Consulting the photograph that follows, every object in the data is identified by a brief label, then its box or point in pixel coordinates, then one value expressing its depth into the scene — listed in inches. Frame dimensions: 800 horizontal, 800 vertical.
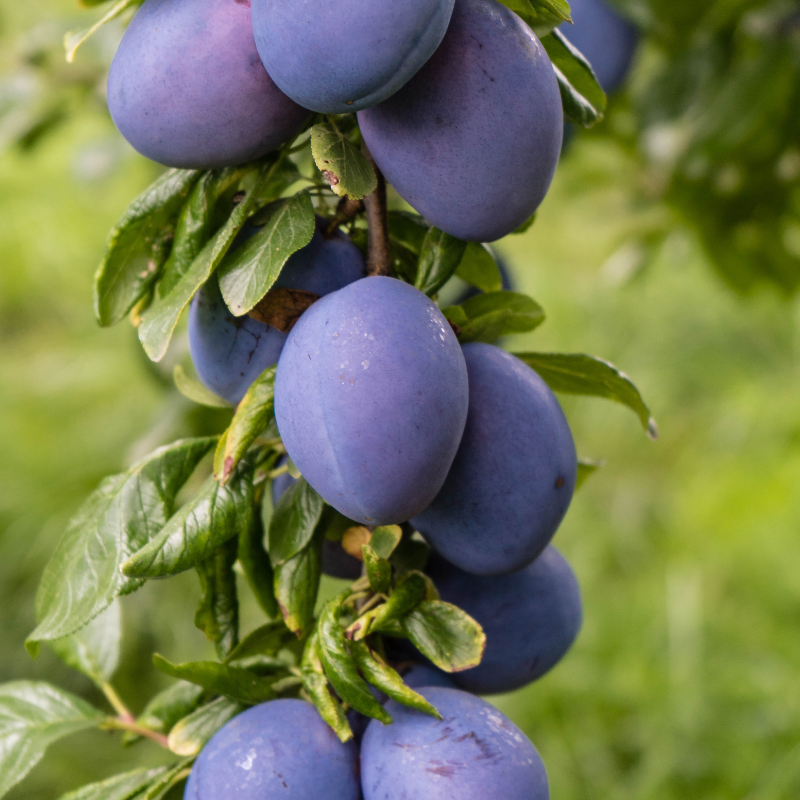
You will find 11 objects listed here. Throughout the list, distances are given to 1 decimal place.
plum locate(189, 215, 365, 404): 27.9
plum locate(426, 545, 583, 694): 29.1
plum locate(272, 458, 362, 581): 29.5
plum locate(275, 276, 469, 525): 26.7
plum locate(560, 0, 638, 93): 38.5
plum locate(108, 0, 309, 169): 27.1
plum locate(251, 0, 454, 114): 26.1
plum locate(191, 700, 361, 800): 27.3
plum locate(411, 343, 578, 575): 27.8
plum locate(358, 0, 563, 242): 26.8
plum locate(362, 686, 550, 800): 27.0
